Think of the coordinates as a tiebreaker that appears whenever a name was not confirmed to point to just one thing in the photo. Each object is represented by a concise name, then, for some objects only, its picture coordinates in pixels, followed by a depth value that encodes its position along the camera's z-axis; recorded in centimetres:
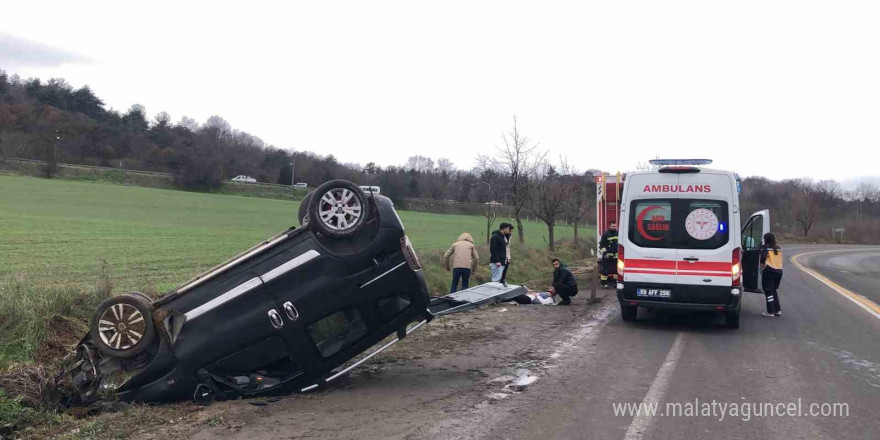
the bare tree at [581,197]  3259
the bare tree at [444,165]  10906
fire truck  1675
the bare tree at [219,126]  12044
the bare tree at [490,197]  2802
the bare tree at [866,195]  10031
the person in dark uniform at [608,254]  1589
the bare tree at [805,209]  7781
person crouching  1341
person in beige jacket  1358
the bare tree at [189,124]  11415
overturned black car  601
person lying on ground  1331
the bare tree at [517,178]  2688
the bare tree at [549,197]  2798
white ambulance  1025
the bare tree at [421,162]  11381
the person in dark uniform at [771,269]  1192
